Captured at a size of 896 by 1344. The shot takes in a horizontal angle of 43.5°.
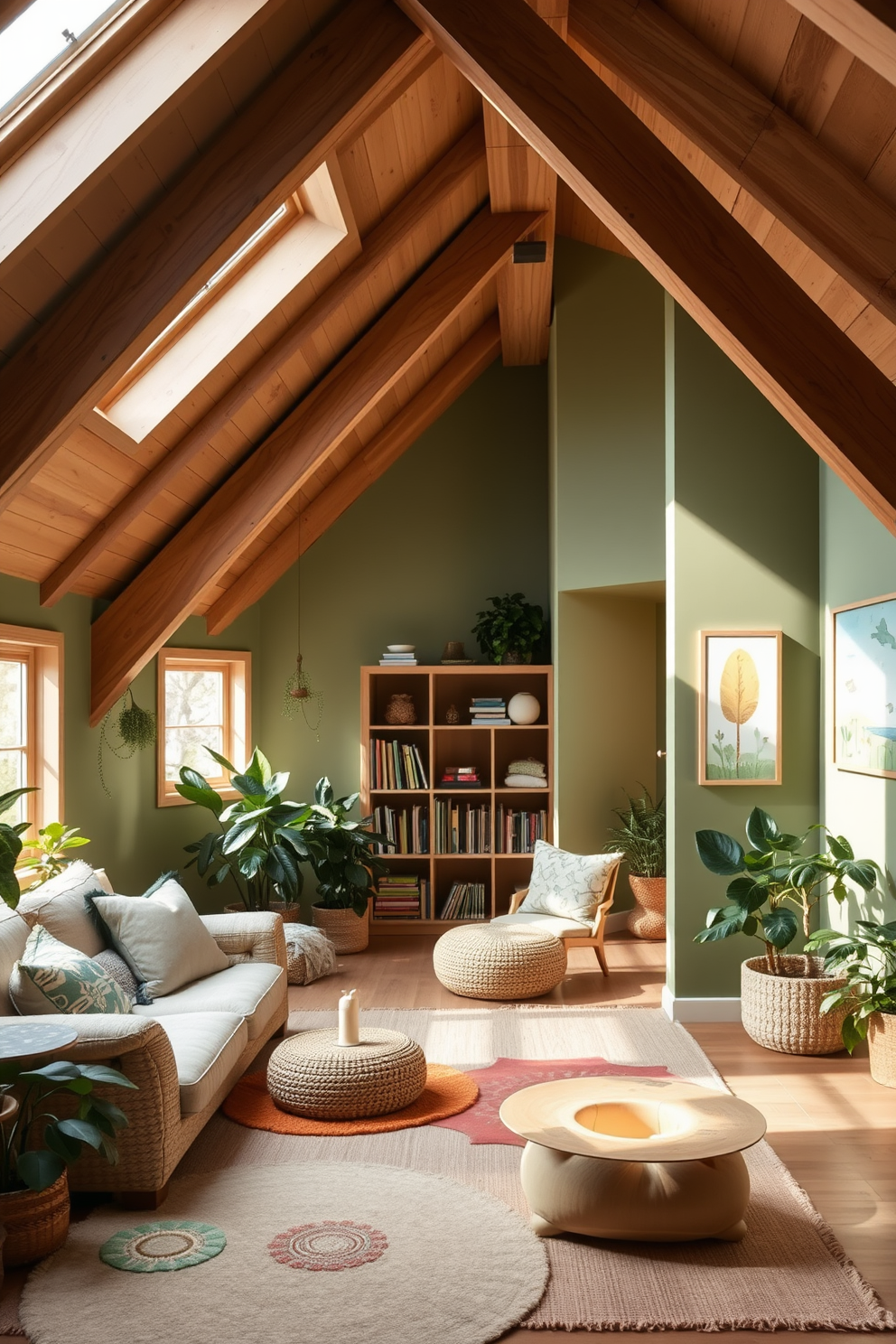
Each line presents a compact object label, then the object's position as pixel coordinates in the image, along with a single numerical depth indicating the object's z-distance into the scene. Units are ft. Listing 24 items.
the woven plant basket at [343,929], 22.44
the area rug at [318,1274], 8.70
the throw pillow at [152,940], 13.98
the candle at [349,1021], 13.61
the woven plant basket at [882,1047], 13.80
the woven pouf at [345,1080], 13.07
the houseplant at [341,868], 21.48
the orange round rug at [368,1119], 12.89
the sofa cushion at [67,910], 13.03
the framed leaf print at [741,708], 17.13
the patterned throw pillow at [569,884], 19.54
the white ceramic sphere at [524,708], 24.29
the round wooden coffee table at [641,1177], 9.71
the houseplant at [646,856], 23.38
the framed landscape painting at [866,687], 14.24
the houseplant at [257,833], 20.20
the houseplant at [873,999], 13.79
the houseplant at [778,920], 15.17
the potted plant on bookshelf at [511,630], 24.36
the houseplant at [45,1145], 9.56
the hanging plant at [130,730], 19.08
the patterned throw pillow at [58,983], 11.42
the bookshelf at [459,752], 24.26
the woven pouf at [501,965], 18.02
